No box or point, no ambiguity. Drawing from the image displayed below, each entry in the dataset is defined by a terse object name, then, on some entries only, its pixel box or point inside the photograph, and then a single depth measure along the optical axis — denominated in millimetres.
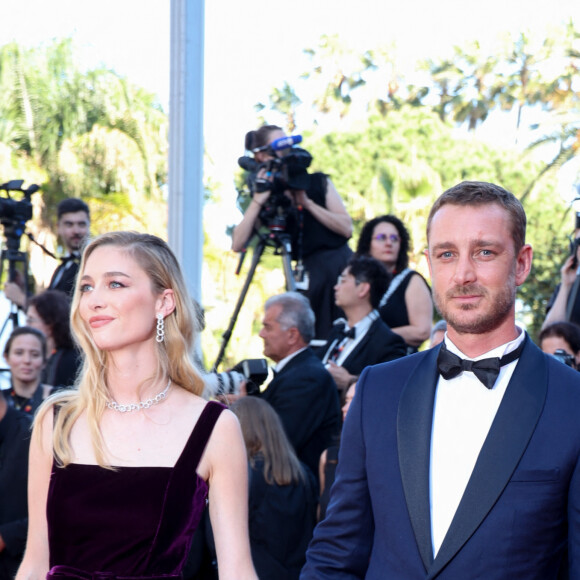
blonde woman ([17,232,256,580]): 2789
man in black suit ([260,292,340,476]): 5277
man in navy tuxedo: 2164
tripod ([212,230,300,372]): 6387
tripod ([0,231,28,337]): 6867
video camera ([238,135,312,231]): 6281
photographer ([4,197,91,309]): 6535
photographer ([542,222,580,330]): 5973
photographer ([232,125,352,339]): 6410
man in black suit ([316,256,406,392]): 5582
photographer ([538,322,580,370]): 5273
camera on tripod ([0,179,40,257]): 6801
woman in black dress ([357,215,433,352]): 6129
